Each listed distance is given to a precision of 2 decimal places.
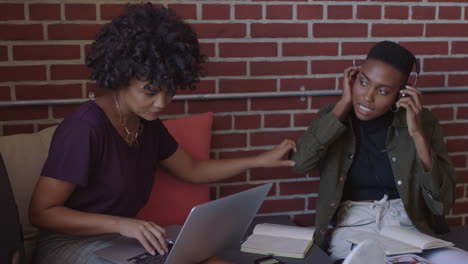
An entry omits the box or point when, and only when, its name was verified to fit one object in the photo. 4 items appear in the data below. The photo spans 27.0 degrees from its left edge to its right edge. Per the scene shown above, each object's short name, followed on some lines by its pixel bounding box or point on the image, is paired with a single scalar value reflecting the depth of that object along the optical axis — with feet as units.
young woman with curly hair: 9.57
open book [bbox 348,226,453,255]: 10.13
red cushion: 10.93
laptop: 8.99
